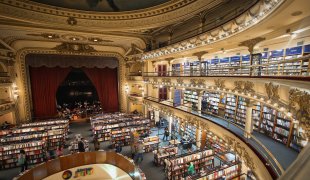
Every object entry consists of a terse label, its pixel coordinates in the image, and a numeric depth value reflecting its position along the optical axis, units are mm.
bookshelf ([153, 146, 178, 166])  8055
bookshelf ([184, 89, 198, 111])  11757
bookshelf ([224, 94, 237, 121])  8663
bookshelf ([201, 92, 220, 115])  9927
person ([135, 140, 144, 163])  8438
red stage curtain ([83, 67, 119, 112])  14977
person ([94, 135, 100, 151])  8882
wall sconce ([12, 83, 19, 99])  11062
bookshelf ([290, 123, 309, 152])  5176
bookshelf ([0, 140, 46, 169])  7633
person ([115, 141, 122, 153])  9125
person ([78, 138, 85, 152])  8375
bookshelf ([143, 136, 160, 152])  9305
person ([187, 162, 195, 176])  7082
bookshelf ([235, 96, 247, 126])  8008
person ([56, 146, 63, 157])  8234
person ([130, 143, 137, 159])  8734
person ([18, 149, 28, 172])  7172
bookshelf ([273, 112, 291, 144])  5941
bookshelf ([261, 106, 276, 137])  6544
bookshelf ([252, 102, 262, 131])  7080
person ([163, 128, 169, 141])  10977
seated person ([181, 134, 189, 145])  10033
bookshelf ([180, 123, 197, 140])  10493
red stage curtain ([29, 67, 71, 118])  12758
